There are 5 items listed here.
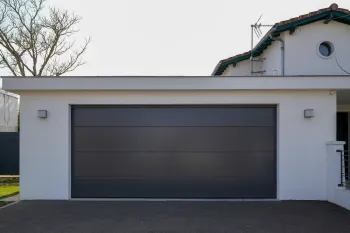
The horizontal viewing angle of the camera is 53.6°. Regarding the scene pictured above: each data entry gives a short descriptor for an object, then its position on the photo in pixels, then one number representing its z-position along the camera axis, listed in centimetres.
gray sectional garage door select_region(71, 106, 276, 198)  874
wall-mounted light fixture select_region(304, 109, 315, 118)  848
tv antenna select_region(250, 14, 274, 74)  1381
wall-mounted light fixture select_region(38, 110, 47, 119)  854
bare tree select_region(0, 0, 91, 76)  2061
